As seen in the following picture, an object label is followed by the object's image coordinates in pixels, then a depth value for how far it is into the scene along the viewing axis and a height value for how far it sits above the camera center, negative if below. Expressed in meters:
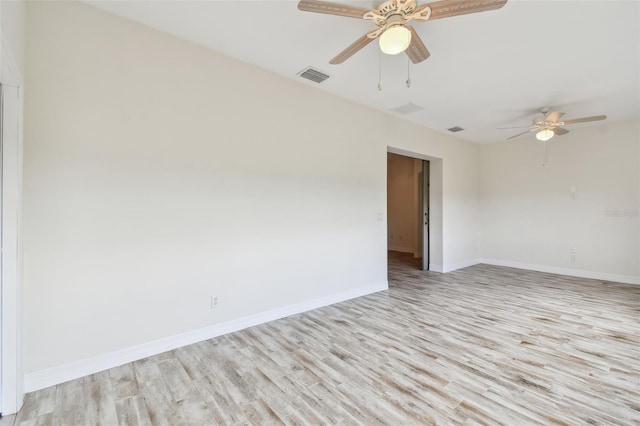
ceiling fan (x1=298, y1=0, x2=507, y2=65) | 1.78 +1.35
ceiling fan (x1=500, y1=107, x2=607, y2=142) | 4.10 +1.38
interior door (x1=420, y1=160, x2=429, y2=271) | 6.03 -0.11
